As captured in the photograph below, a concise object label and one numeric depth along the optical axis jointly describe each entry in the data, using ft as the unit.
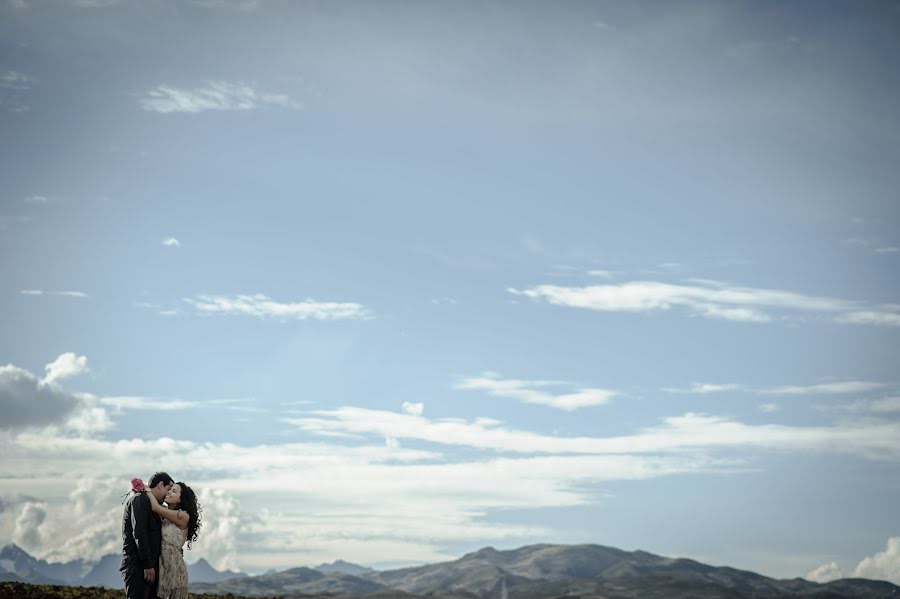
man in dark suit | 55.67
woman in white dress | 56.90
